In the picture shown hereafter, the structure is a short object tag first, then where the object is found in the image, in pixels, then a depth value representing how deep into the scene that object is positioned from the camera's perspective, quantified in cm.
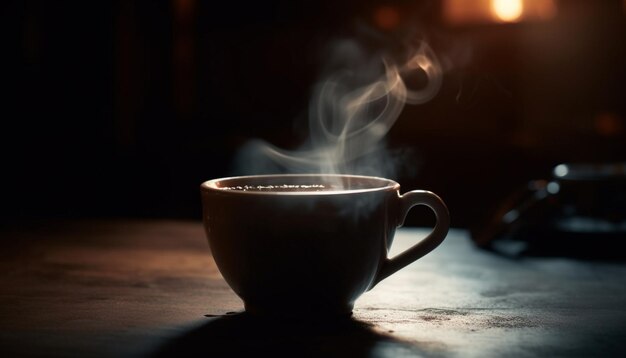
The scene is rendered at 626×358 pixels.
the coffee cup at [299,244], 59
